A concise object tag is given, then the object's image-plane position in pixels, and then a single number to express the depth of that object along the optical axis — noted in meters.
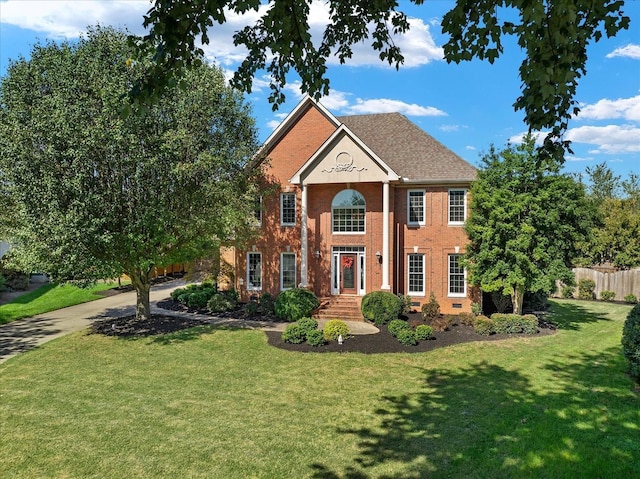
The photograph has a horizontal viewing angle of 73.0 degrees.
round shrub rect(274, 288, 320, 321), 20.67
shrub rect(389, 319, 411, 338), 16.84
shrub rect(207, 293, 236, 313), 23.14
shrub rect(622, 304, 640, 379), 11.19
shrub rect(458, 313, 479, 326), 19.39
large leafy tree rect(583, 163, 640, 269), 30.98
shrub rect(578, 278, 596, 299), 29.06
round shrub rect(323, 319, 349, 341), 16.42
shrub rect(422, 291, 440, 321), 20.48
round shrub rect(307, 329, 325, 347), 15.84
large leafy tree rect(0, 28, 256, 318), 14.98
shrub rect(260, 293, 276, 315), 22.38
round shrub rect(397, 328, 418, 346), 16.02
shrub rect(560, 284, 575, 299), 29.78
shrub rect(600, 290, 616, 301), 28.25
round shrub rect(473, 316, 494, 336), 17.91
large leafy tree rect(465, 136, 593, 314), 18.27
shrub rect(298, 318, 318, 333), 16.27
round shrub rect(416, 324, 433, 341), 16.53
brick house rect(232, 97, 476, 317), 22.23
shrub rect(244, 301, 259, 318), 22.06
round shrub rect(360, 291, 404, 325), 19.70
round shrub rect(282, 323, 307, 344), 16.16
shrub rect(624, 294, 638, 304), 27.33
